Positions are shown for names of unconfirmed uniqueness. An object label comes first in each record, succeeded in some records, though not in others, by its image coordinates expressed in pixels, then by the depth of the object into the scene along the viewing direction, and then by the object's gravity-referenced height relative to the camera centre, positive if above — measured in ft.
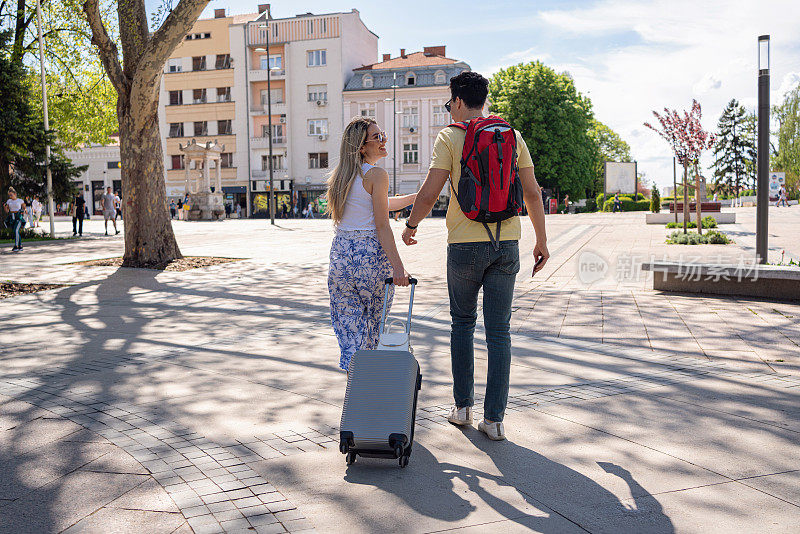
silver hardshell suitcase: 11.53 -2.93
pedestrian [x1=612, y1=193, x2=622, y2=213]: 169.21 +3.70
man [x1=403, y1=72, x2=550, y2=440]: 13.02 -0.63
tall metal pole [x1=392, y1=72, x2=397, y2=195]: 189.78 +20.92
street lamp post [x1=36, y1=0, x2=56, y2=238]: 79.00 +11.33
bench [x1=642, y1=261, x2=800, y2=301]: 29.30 -2.54
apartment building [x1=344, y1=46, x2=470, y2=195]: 206.59 +34.41
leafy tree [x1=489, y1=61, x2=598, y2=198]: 189.37 +26.49
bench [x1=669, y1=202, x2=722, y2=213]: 107.24 +1.83
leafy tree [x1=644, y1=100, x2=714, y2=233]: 68.80 +8.03
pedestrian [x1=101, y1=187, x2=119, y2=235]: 97.14 +2.84
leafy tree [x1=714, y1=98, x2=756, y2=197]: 343.05 +33.31
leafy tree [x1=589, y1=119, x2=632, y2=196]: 303.89 +32.50
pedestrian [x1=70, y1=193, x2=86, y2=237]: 91.96 +2.28
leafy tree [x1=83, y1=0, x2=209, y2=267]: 44.19 +6.43
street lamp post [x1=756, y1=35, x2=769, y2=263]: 31.89 +2.82
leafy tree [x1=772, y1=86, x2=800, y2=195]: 220.64 +26.26
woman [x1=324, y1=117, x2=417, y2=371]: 14.61 -0.28
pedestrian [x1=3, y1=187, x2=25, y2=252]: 64.39 +1.34
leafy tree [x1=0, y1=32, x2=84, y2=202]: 76.74 +9.31
